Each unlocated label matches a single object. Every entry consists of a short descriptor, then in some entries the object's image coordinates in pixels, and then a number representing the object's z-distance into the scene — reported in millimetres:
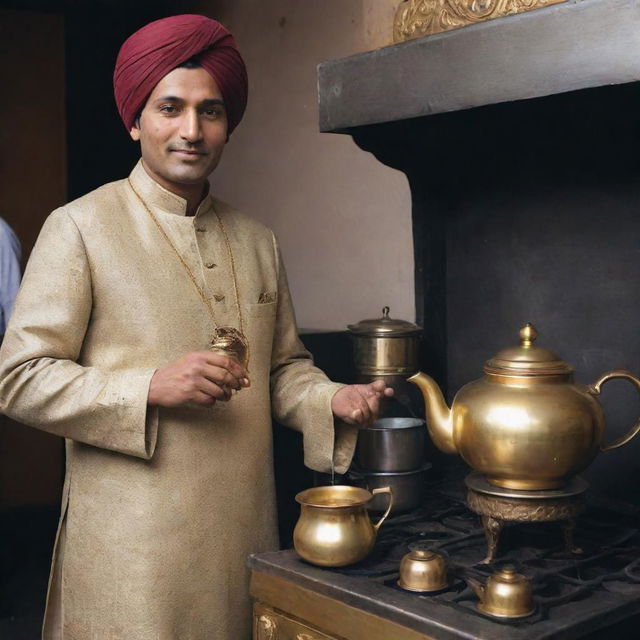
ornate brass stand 1539
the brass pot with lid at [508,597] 1327
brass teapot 1494
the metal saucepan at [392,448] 1918
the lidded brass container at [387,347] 2057
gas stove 1350
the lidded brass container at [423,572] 1445
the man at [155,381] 1552
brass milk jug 1531
